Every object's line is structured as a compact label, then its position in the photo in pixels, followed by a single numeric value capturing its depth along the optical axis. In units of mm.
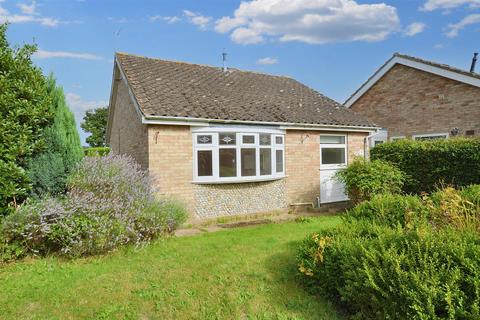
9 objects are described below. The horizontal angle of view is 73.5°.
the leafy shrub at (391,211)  5176
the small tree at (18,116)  6195
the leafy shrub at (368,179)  10672
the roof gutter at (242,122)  9297
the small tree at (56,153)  6707
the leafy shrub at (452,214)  4531
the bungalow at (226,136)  9875
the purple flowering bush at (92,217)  5891
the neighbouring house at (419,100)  14866
